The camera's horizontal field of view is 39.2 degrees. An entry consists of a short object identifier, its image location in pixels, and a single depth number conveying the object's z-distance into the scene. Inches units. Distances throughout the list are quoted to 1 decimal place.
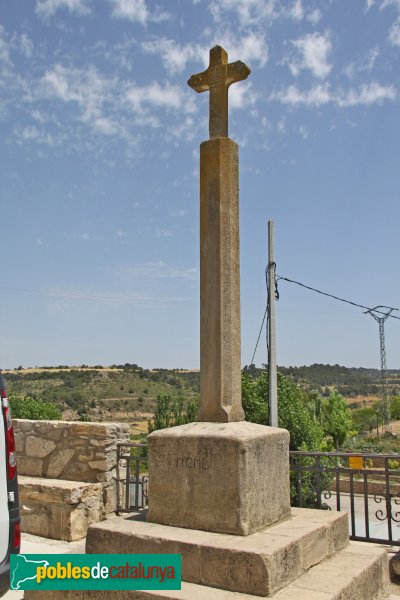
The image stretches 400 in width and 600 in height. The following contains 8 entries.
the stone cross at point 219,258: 165.0
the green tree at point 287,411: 539.5
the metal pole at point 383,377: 1374.9
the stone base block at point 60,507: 246.8
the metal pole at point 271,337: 408.8
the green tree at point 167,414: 523.3
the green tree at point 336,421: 1175.0
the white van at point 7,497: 118.1
